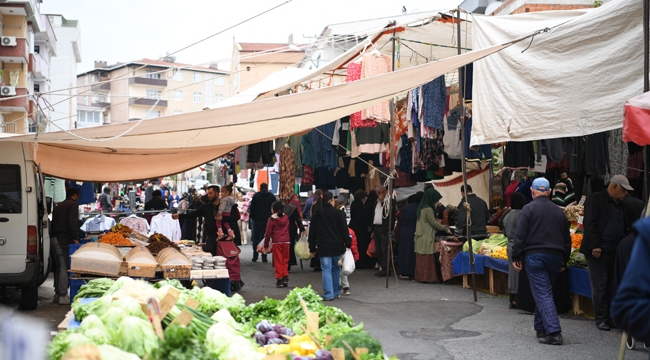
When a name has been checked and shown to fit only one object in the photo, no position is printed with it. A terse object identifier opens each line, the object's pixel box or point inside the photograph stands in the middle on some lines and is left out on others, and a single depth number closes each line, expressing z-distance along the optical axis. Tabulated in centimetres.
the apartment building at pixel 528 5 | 2017
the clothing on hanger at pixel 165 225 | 1964
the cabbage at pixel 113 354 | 431
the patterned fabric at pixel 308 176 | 1953
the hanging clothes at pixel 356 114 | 1226
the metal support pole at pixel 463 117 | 1170
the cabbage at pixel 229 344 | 480
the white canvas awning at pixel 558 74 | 862
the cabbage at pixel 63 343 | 447
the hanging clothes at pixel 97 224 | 1886
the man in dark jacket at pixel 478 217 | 1423
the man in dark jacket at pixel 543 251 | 873
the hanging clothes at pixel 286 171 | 1812
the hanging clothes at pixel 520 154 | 1368
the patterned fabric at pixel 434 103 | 1343
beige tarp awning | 852
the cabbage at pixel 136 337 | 483
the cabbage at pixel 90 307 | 618
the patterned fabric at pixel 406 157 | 1672
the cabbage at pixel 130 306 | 550
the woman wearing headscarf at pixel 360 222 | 1827
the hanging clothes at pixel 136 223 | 1855
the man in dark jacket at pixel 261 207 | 1927
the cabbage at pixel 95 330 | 484
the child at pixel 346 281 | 1380
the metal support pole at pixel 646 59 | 798
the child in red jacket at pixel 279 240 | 1412
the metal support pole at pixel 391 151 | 1297
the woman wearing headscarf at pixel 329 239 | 1298
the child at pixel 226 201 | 1667
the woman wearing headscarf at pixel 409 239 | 1608
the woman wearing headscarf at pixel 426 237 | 1523
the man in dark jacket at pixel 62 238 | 1299
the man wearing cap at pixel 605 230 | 922
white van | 1141
